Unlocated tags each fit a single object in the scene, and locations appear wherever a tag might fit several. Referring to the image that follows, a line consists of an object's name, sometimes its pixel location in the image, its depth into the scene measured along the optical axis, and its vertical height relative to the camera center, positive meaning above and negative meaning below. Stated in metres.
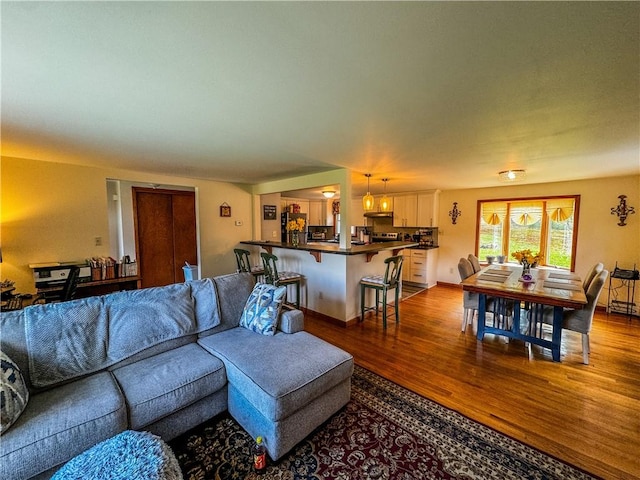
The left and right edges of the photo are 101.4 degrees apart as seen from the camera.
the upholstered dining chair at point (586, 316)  2.68 -1.00
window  4.67 -0.10
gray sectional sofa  1.29 -0.97
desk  3.40 -0.87
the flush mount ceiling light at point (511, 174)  3.46 +0.65
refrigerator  6.59 +0.05
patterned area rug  1.52 -1.44
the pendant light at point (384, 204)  4.34 +0.31
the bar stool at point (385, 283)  3.63 -0.86
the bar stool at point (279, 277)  3.92 -0.84
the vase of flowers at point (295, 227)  4.68 -0.07
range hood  6.93 +0.22
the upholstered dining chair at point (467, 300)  3.47 -1.04
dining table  2.75 -0.83
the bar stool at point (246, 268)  4.44 -0.78
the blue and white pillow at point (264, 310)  2.23 -0.76
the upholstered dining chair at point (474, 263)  4.11 -0.66
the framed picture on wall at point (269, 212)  5.53 +0.24
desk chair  2.87 -0.76
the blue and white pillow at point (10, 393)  1.22 -0.84
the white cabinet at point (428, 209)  6.02 +0.31
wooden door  4.78 -0.19
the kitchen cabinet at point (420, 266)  5.90 -1.01
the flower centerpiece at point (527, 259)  3.47 -0.50
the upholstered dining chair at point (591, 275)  3.22 -0.68
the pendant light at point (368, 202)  3.92 +0.31
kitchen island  3.70 -0.74
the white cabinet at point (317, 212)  7.91 +0.33
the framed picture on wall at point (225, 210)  4.87 +0.25
